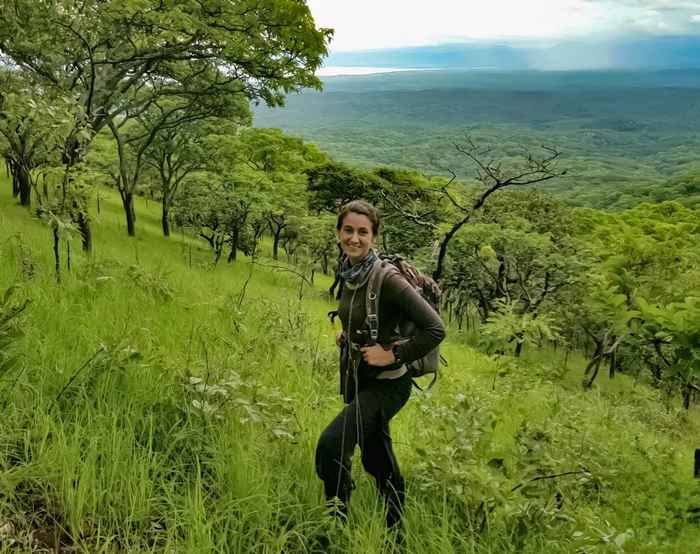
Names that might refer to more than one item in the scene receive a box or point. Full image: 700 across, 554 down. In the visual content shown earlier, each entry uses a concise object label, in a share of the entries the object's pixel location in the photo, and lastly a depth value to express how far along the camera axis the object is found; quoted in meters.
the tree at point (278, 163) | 27.17
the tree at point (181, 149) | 25.97
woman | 2.65
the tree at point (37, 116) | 4.77
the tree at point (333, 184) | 30.81
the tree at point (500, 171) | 9.02
